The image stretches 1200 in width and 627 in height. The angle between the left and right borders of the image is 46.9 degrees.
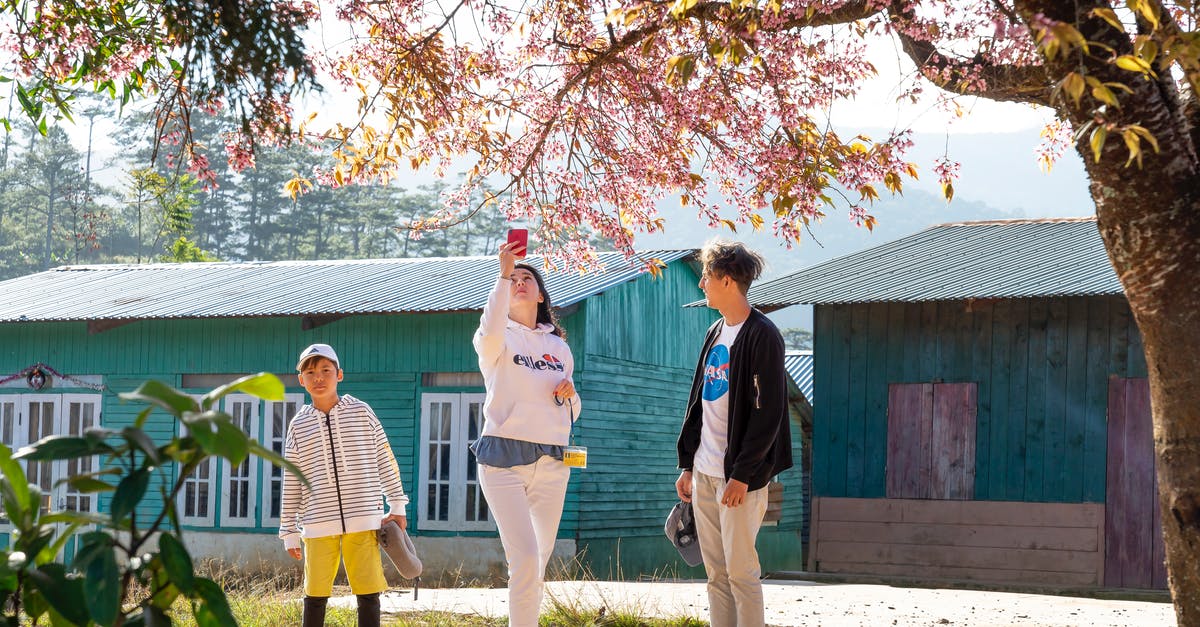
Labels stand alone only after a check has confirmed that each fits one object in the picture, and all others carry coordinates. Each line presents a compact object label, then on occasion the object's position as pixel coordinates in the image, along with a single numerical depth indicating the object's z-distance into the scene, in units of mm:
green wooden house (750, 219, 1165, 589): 13344
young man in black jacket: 5480
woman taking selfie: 5691
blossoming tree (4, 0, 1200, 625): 4723
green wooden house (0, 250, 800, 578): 16172
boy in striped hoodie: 5988
